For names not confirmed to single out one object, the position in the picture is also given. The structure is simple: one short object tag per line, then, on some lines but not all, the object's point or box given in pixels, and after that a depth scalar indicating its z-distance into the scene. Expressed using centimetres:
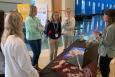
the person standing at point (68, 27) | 250
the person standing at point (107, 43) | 147
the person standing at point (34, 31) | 202
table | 131
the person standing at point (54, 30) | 228
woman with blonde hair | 102
